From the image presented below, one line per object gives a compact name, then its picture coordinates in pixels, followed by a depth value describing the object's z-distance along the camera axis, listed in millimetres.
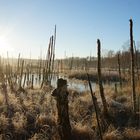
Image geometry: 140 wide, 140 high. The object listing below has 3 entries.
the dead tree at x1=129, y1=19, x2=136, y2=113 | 5377
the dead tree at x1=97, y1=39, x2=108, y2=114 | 5101
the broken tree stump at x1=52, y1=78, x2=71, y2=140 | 3484
